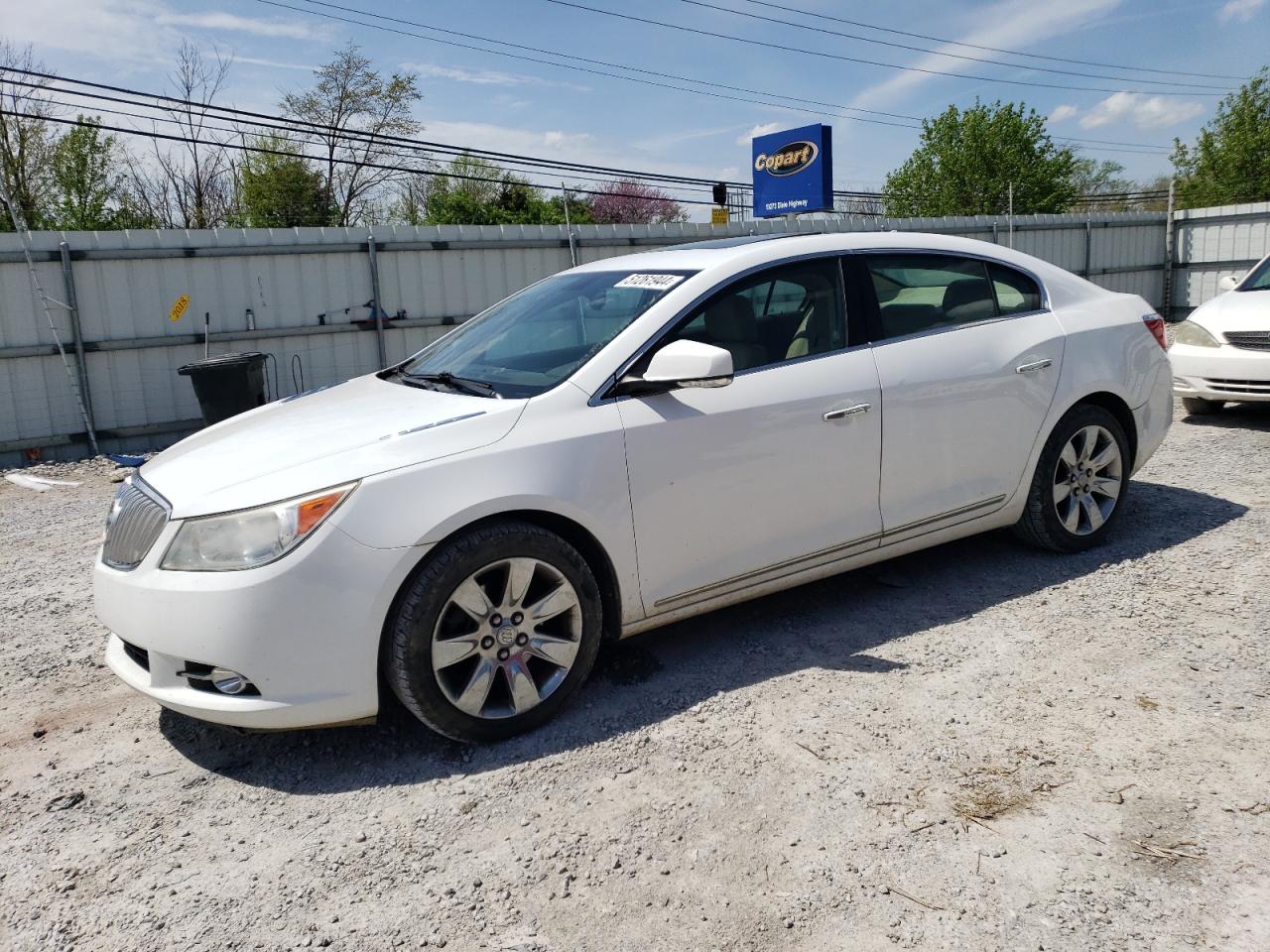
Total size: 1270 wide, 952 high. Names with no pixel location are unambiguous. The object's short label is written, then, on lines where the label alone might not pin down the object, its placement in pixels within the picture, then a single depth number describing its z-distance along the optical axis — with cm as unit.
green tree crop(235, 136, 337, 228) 3153
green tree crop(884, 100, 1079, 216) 3556
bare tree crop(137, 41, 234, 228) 2862
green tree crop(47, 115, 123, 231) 2592
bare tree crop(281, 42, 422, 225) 3519
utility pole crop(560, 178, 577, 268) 1282
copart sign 2075
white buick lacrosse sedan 292
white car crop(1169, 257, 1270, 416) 761
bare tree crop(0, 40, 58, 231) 2519
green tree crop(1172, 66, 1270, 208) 3528
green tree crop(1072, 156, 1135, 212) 5717
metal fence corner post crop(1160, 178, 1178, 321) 1919
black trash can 970
